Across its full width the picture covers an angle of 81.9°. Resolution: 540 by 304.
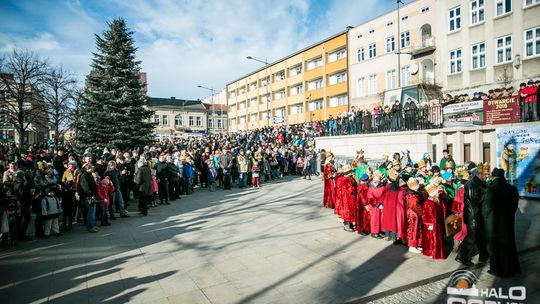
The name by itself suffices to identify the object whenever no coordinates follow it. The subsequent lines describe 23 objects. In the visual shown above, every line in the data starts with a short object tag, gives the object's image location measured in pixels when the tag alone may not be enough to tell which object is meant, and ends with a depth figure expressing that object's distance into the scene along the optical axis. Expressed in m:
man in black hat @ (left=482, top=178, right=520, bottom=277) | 5.27
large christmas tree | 17.67
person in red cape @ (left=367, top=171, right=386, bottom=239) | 7.23
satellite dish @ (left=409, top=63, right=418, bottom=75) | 28.90
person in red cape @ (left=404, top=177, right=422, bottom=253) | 6.30
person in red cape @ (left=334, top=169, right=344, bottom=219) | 8.71
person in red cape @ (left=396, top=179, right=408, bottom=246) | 6.65
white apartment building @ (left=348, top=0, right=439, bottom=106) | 29.73
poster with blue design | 10.42
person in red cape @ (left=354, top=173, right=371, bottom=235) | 7.68
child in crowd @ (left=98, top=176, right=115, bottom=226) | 9.10
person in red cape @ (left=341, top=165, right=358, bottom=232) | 7.95
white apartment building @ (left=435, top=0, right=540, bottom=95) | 21.41
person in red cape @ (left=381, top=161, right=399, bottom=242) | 6.91
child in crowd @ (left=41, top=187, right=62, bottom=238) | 8.15
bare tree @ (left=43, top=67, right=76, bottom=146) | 25.61
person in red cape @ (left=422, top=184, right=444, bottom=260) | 6.06
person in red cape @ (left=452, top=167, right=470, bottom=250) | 6.02
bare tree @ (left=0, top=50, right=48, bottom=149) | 22.75
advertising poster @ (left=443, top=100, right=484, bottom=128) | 12.70
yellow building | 41.68
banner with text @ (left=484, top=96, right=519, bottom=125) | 11.32
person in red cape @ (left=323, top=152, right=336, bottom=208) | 10.41
